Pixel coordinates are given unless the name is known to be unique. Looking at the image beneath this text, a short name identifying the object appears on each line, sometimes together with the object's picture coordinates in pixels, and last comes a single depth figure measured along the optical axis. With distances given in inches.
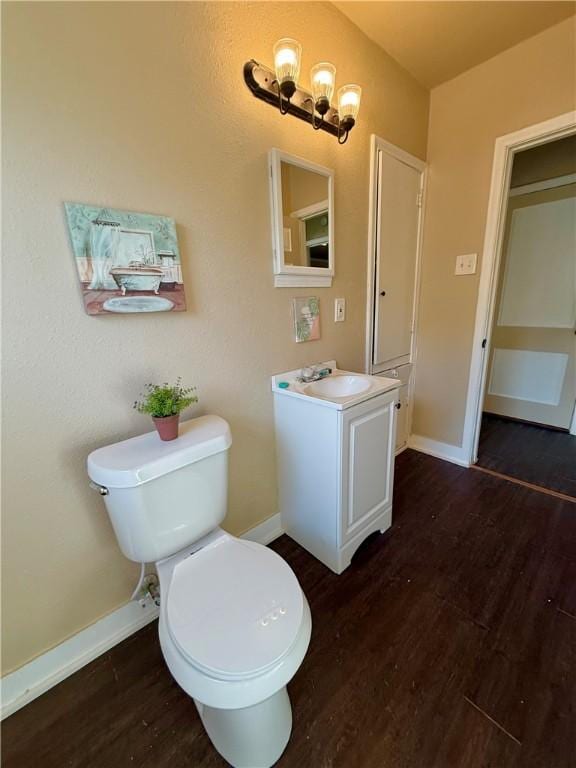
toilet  27.8
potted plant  38.2
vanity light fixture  44.8
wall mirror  51.6
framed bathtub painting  35.4
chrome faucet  60.0
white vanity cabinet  49.8
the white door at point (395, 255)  71.6
